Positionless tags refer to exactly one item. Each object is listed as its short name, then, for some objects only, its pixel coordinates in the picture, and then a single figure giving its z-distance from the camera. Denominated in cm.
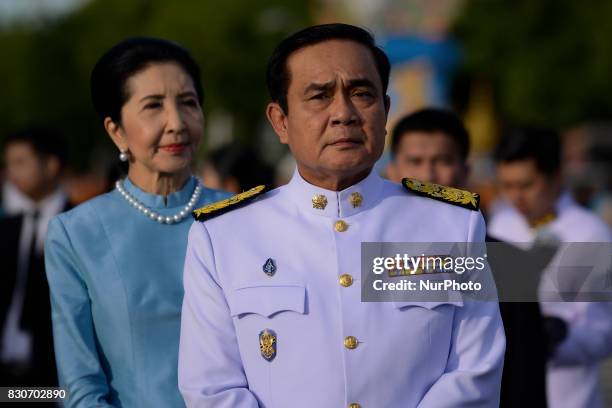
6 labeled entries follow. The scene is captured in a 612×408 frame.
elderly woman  703
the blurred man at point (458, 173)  838
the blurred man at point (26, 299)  1178
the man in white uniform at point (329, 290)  604
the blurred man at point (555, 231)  978
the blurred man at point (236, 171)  1242
